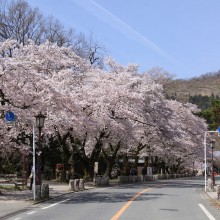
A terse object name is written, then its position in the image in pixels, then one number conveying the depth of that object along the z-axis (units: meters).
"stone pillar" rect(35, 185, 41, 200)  19.16
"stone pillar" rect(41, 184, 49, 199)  19.78
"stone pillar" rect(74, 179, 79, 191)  26.31
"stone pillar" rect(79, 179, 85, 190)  27.47
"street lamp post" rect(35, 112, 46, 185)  19.73
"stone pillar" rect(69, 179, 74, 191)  26.09
